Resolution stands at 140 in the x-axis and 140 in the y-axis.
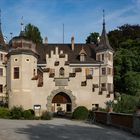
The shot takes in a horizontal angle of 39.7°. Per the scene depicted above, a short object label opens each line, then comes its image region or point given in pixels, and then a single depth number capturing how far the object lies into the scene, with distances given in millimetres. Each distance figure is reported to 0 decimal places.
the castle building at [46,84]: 23101
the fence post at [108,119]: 15243
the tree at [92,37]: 41984
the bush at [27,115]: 19364
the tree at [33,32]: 41078
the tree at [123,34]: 37964
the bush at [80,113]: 19874
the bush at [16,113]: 19316
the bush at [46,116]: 19010
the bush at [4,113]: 19767
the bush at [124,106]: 18770
